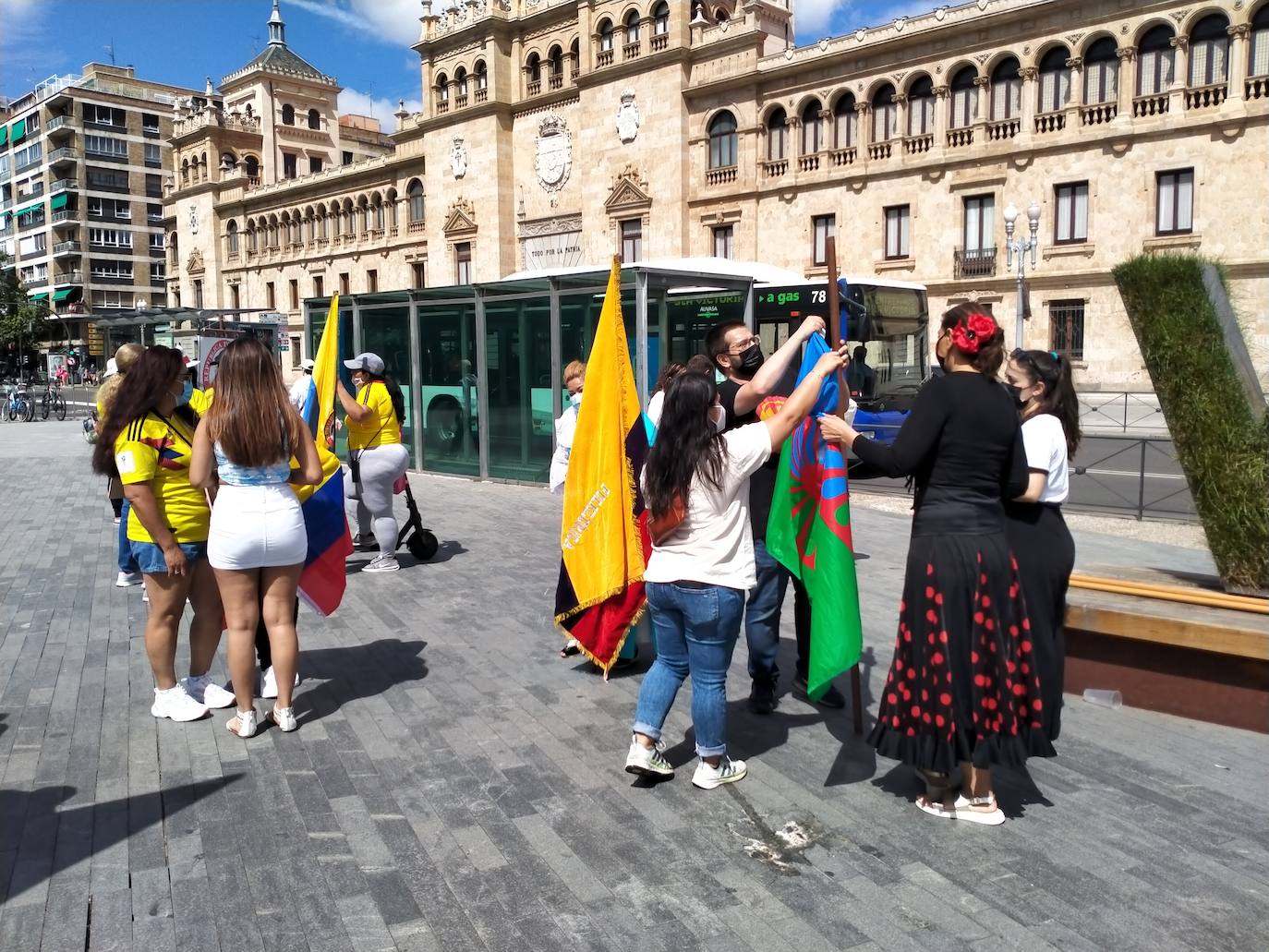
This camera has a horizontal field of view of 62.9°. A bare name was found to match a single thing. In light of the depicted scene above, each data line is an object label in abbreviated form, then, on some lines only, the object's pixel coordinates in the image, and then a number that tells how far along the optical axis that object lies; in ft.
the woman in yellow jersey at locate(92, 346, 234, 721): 15.46
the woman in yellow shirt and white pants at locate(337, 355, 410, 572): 27.35
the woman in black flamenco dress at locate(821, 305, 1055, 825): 12.18
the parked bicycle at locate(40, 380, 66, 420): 101.81
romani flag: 14.29
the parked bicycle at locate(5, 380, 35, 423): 99.66
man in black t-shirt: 16.40
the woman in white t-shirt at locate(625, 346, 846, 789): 12.80
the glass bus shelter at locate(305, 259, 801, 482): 43.42
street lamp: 91.45
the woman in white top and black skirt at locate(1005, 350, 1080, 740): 13.24
